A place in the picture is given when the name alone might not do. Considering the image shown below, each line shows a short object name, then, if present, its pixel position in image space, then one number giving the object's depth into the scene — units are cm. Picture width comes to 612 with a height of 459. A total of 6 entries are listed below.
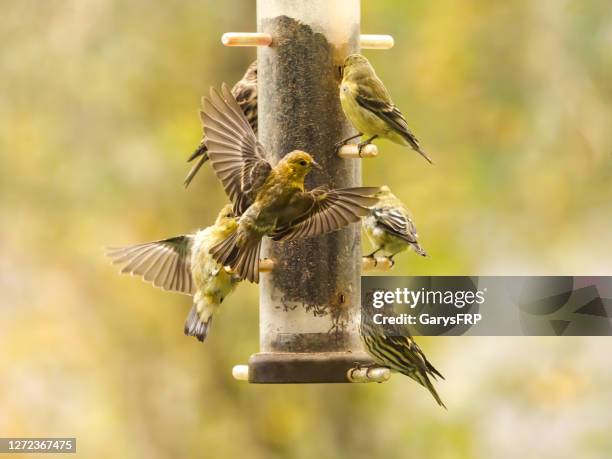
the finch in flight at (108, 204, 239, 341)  1552
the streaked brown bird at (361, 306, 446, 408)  1486
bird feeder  1505
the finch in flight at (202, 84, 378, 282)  1421
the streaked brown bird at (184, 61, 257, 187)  1603
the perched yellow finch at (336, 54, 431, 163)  1489
